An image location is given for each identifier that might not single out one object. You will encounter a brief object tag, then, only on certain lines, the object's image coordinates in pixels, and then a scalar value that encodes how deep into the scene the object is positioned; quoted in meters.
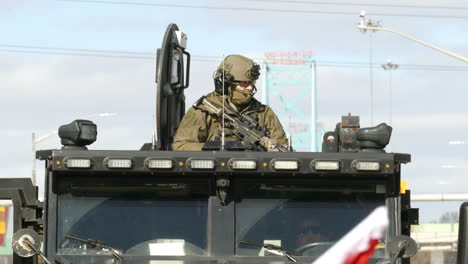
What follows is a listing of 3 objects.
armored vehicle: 12.50
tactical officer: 15.65
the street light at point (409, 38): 60.32
